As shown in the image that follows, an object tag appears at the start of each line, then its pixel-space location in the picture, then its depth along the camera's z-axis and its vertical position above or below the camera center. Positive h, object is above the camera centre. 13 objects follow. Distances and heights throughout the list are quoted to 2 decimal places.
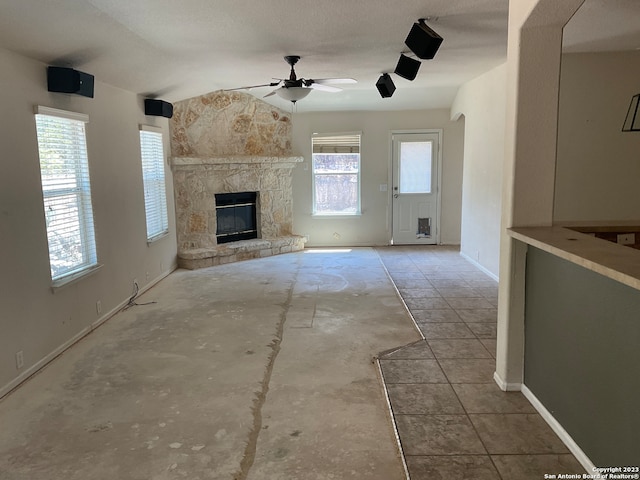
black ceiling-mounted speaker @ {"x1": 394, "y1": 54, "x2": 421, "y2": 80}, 4.46 +1.05
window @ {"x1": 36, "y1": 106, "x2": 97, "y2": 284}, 3.69 -0.07
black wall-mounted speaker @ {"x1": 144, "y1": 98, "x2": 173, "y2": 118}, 5.72 +0.91
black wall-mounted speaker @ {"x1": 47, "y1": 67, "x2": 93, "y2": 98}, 3.66 +0.81
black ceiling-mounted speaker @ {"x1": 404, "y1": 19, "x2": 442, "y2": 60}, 3.48 +1.02
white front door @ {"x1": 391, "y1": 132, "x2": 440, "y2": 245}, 8.20 -0.20
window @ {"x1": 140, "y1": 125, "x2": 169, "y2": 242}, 5.81 -0.01
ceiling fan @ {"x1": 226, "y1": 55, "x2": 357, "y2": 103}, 4.66 +0.94
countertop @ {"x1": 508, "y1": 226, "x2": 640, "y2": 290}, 1.79 -0.35
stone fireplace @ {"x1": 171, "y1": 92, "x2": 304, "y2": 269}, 6.93 +0.15
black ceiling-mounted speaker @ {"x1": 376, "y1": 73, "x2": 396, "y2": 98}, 5.70 +1.12
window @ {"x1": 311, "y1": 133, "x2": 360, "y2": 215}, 8.27 +0.07
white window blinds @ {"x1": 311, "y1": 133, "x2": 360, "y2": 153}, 8.25 +0.61
